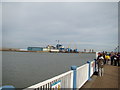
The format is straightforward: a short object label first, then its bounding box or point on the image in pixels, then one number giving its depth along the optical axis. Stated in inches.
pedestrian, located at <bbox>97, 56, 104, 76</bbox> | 450.2
